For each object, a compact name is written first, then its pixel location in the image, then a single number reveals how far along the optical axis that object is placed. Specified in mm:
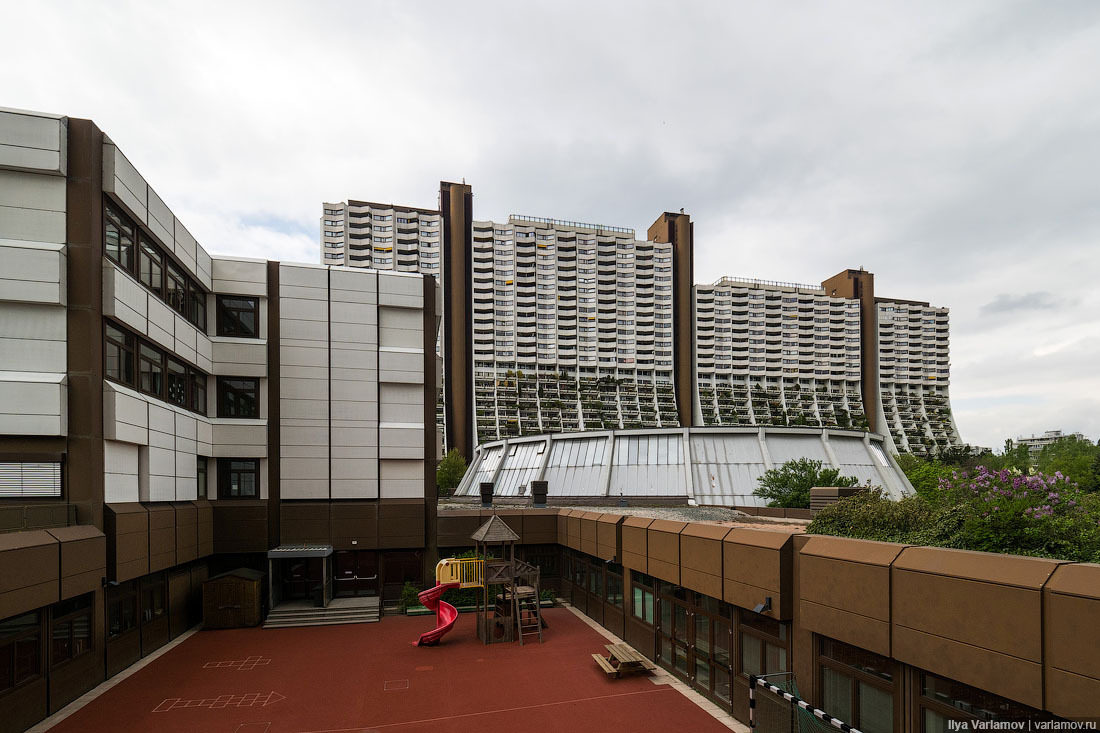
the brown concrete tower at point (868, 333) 130875
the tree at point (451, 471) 79125
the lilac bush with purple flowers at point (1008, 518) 8461
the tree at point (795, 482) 31672
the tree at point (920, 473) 46531
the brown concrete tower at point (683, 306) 116688
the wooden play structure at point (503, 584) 21594
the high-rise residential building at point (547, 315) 105125
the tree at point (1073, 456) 65125
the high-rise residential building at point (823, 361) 123562
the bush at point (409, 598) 26594
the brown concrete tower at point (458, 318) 100625
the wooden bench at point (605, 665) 17000
